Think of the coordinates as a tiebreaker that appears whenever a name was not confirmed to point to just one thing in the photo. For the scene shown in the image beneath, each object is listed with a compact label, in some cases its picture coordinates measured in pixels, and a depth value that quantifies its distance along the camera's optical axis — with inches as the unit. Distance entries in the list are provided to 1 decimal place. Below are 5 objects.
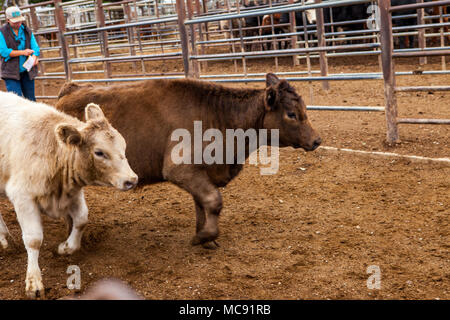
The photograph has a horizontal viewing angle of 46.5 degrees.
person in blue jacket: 287.1
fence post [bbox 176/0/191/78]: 295.4
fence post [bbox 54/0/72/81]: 388.2
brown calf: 165.0
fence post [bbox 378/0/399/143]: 234.4
